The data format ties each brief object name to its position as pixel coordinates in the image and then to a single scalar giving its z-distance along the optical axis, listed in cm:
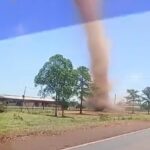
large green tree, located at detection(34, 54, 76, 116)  2383
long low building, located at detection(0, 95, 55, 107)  4299
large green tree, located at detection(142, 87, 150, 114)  4722
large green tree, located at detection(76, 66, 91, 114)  3043
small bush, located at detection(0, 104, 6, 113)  2050
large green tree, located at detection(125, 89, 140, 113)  4656
